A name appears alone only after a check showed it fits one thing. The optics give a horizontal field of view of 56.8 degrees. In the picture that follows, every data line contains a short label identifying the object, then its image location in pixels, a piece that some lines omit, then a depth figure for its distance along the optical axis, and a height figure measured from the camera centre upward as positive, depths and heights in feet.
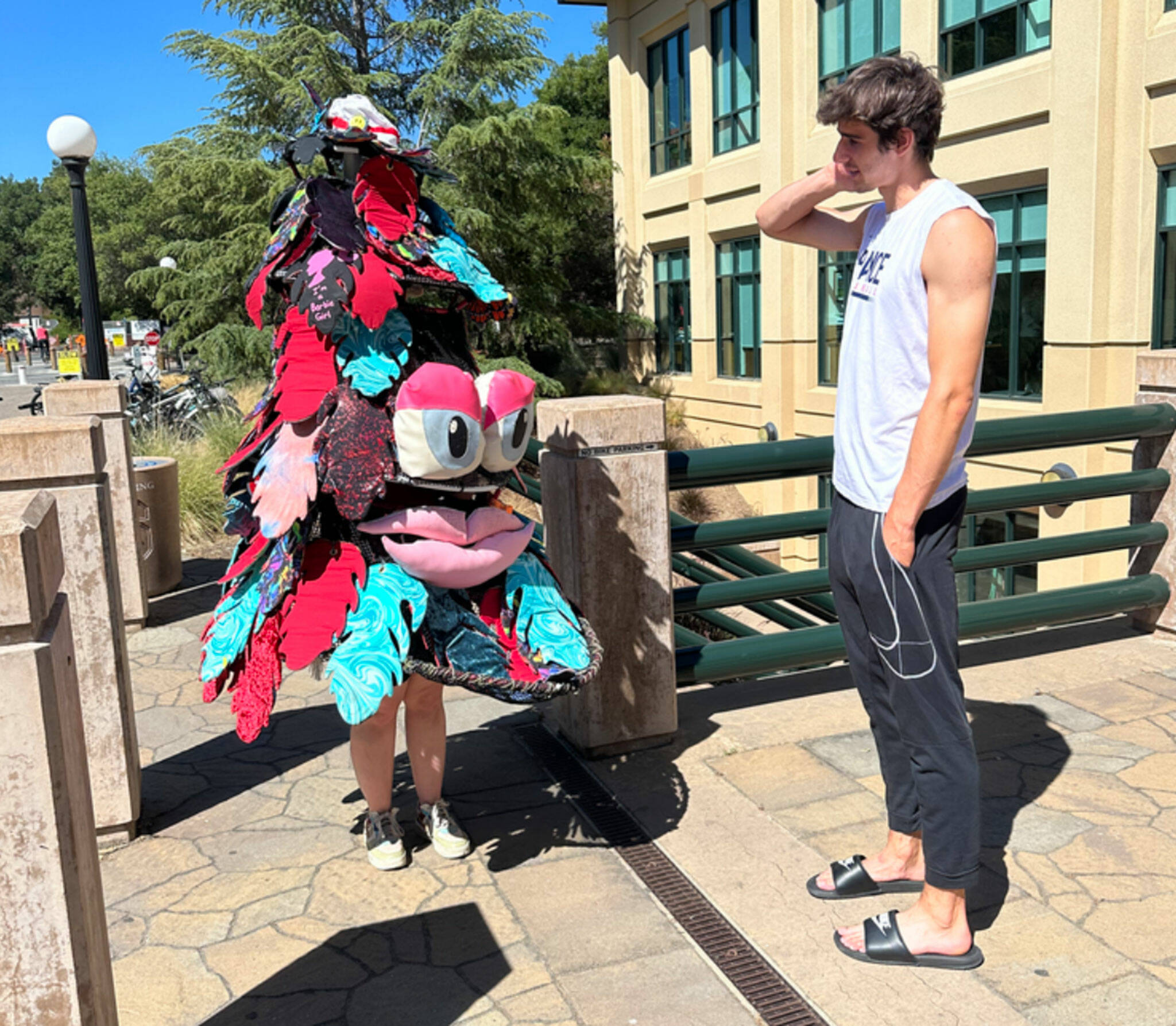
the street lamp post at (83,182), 31.91 +5.60
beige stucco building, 40.65 +7.27
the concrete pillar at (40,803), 5.82 -2.35
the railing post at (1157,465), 16.66 -2.13
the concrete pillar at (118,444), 21.16 -1.36
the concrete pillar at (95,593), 11.59 -2.38
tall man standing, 8.25 -0.87
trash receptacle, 24.81 -3.44
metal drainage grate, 8.85 -5.24
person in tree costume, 9.75 -1.10
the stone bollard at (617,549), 13.07 -2.39
